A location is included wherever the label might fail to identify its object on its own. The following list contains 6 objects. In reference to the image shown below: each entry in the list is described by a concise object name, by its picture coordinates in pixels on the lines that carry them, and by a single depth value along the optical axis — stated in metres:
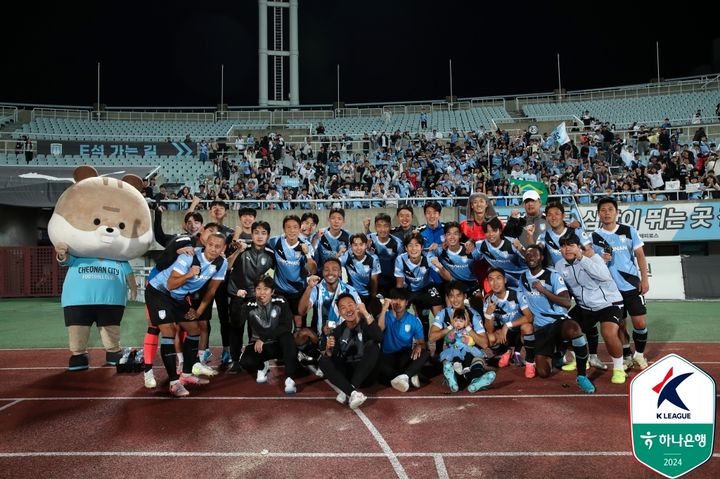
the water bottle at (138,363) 6.91
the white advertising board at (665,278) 14.95
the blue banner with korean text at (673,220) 16.53
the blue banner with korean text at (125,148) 23.30
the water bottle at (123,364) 6.90
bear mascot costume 6.92
